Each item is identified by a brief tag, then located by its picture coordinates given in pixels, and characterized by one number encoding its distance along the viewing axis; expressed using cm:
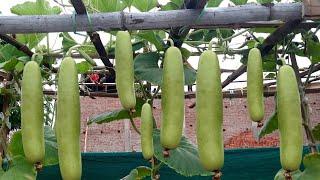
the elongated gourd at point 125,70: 143
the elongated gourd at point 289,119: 140
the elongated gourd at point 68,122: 137
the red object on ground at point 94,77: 328
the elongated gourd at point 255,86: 148
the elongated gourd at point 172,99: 139
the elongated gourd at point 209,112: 135
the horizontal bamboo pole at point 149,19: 157
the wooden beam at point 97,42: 155
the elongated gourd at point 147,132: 158
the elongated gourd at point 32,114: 142
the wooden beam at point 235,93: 339
